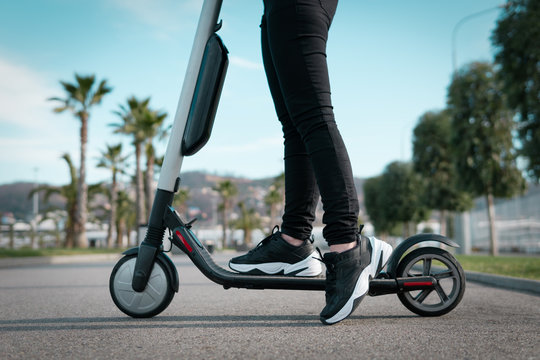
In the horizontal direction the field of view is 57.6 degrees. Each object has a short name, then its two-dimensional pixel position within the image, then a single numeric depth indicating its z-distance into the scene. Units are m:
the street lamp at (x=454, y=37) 26.78
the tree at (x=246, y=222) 81.38
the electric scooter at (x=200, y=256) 2.30
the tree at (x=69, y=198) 32.44
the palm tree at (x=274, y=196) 75.58
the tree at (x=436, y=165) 33.62
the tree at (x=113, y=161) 41.99
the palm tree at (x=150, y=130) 34.38
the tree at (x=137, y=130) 34.88
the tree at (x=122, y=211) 54.25
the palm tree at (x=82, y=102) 30.73
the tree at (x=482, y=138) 24.77
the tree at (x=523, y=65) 15.08
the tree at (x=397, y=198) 48.05
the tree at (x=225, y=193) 72.69
